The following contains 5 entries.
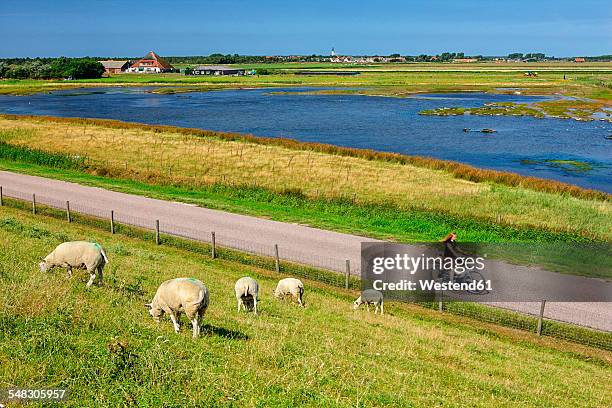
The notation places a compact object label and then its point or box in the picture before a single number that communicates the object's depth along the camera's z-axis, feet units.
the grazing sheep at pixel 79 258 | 54.70
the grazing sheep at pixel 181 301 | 42.01
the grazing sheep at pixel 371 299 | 69.21
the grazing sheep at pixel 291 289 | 67.26
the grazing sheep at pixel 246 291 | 58.85
